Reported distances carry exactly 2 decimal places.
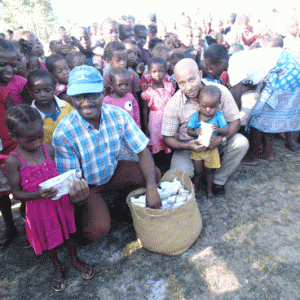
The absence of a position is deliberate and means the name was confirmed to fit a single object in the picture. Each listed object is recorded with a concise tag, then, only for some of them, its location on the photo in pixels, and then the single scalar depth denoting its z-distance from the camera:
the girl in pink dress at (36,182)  1.51
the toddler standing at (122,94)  2.79
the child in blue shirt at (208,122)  2.28
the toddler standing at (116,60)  3.22
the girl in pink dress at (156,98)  2.97
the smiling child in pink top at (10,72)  2.07
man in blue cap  1.70
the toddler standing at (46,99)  2.16
